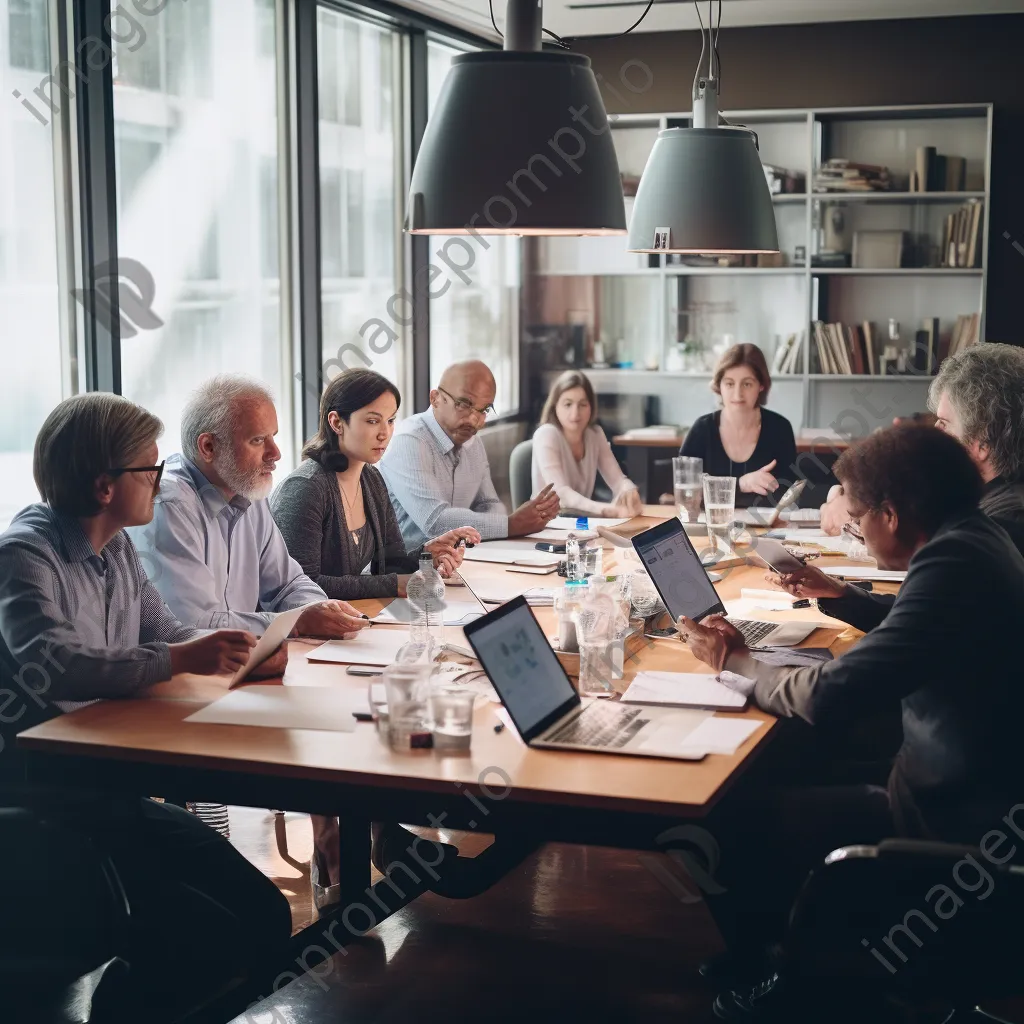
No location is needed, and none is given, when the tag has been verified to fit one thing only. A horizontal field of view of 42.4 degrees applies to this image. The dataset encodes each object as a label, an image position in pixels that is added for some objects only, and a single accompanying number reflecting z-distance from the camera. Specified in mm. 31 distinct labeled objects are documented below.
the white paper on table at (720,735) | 2148
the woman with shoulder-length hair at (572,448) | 5242
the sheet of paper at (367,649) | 2734
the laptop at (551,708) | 2143
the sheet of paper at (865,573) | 3668
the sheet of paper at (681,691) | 2432
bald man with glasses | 4324
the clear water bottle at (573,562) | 3449
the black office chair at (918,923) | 1942
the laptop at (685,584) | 2982
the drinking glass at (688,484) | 4398
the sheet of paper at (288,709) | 2273
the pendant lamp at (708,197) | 3479
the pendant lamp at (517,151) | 2139
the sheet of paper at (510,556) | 3873
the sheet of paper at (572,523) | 4508
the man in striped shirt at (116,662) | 2146
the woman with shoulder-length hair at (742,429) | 5234
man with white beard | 2992
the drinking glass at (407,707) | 2156
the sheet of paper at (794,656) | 2740
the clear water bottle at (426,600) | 2871
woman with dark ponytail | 3562
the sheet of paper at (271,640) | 2424
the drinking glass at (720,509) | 4012
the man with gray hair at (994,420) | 3066
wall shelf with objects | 6816
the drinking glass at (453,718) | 2149
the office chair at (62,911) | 2043
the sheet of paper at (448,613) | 3086
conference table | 1955
